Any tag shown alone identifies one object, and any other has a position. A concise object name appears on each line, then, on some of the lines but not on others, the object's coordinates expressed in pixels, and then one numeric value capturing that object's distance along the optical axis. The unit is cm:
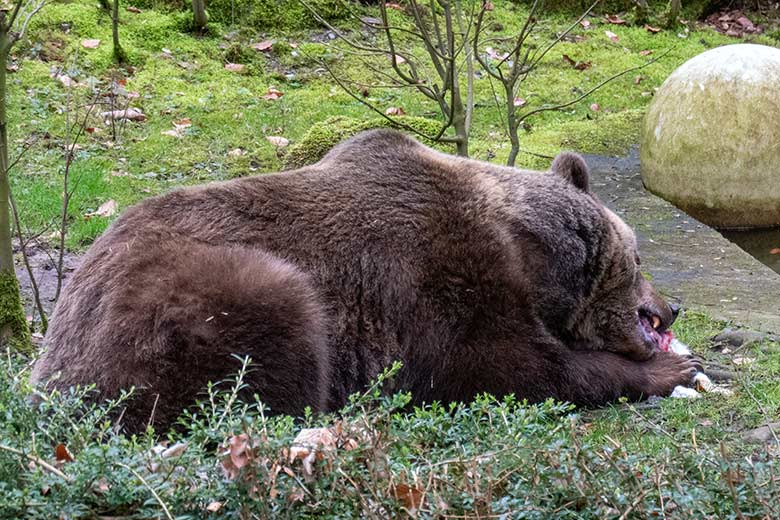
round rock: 1798
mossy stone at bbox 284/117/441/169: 1614
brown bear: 859
